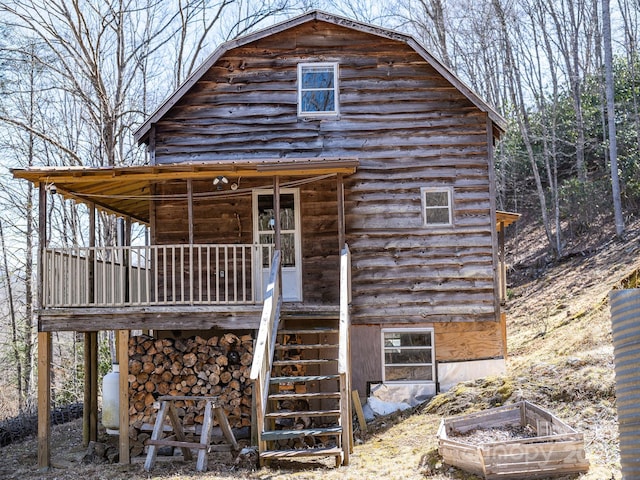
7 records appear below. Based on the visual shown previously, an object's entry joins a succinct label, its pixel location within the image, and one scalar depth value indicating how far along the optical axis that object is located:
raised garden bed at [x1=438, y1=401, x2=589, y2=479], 8.73
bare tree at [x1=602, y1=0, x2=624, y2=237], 23.09
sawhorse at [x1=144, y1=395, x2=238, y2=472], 11.36
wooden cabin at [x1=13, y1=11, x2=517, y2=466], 15.33
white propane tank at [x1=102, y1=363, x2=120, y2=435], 14.12
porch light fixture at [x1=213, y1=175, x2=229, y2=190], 13.91
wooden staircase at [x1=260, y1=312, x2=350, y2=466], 10.72
